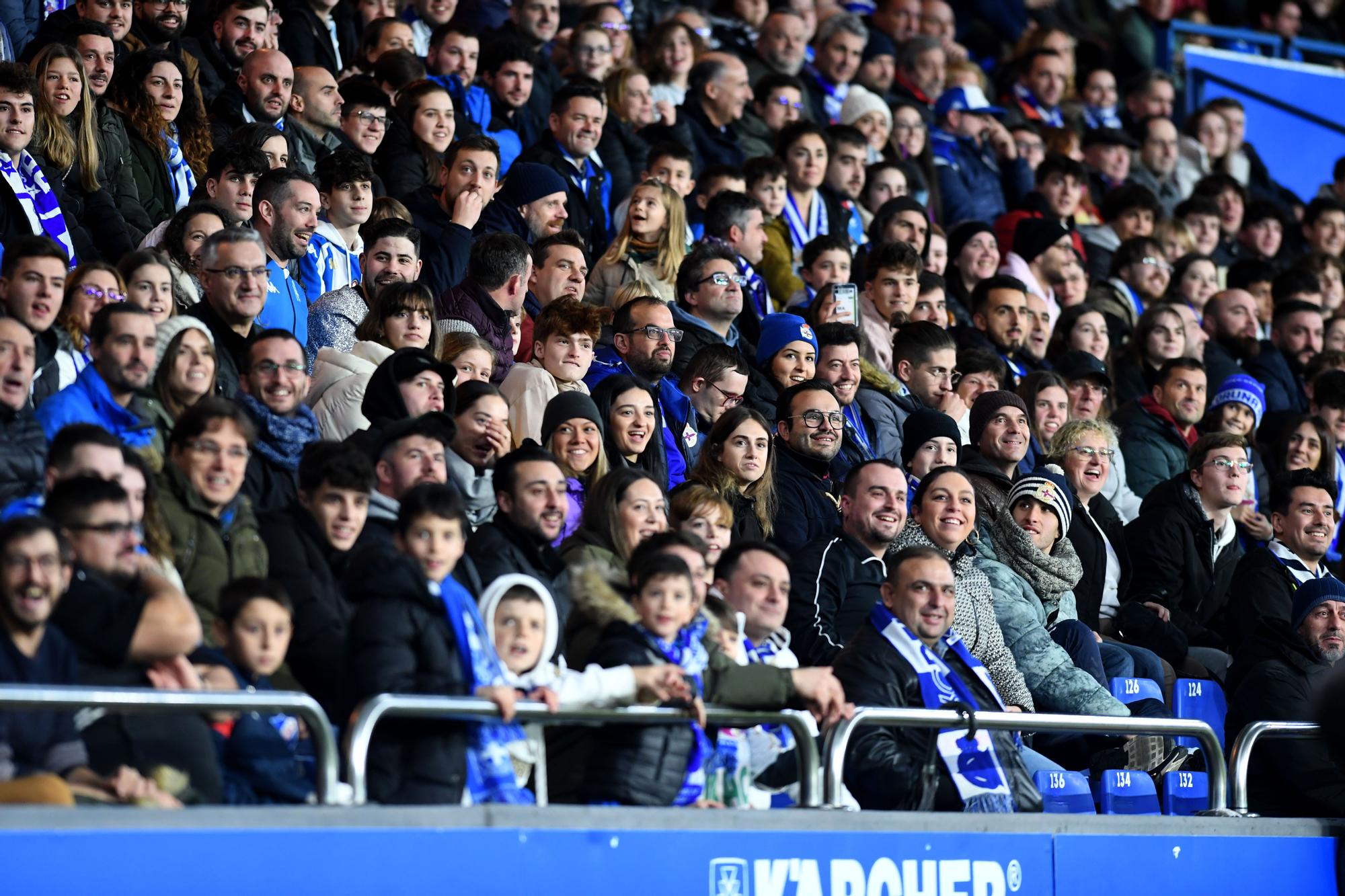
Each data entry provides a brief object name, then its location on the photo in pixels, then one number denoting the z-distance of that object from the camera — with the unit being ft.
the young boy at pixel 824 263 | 74.54
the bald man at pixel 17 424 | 40.16
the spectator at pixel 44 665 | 32.86
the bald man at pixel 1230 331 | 86.22
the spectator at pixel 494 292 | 59.77
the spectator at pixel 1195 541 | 65.67
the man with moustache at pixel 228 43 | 70.28
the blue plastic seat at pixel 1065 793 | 50.31
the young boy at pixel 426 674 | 37.06
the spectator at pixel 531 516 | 45.75
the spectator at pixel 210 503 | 39.88
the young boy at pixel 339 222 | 60.18
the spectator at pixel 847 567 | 52.01
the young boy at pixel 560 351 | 55.88
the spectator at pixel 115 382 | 42.52
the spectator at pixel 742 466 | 56.49
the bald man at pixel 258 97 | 66.90
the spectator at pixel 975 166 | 94.53
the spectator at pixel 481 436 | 49.06
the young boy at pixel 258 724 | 35.24
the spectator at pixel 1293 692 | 53.26
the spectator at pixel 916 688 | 44.93
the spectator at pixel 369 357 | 50.75
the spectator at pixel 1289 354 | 86.43
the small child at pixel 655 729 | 40.32
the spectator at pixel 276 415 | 45.03
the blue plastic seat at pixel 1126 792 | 52.26
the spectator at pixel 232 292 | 50.01
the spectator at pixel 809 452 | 59.41
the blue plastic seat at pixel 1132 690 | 56.49
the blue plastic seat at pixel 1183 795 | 52.54
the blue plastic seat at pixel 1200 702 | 58.03
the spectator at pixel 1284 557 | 61.36
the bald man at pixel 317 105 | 69.10
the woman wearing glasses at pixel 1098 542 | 59.21
